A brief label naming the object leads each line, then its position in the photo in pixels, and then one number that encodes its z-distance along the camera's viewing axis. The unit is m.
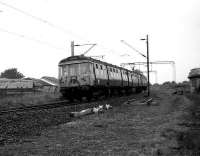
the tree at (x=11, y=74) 106.41
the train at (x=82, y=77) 20.45
